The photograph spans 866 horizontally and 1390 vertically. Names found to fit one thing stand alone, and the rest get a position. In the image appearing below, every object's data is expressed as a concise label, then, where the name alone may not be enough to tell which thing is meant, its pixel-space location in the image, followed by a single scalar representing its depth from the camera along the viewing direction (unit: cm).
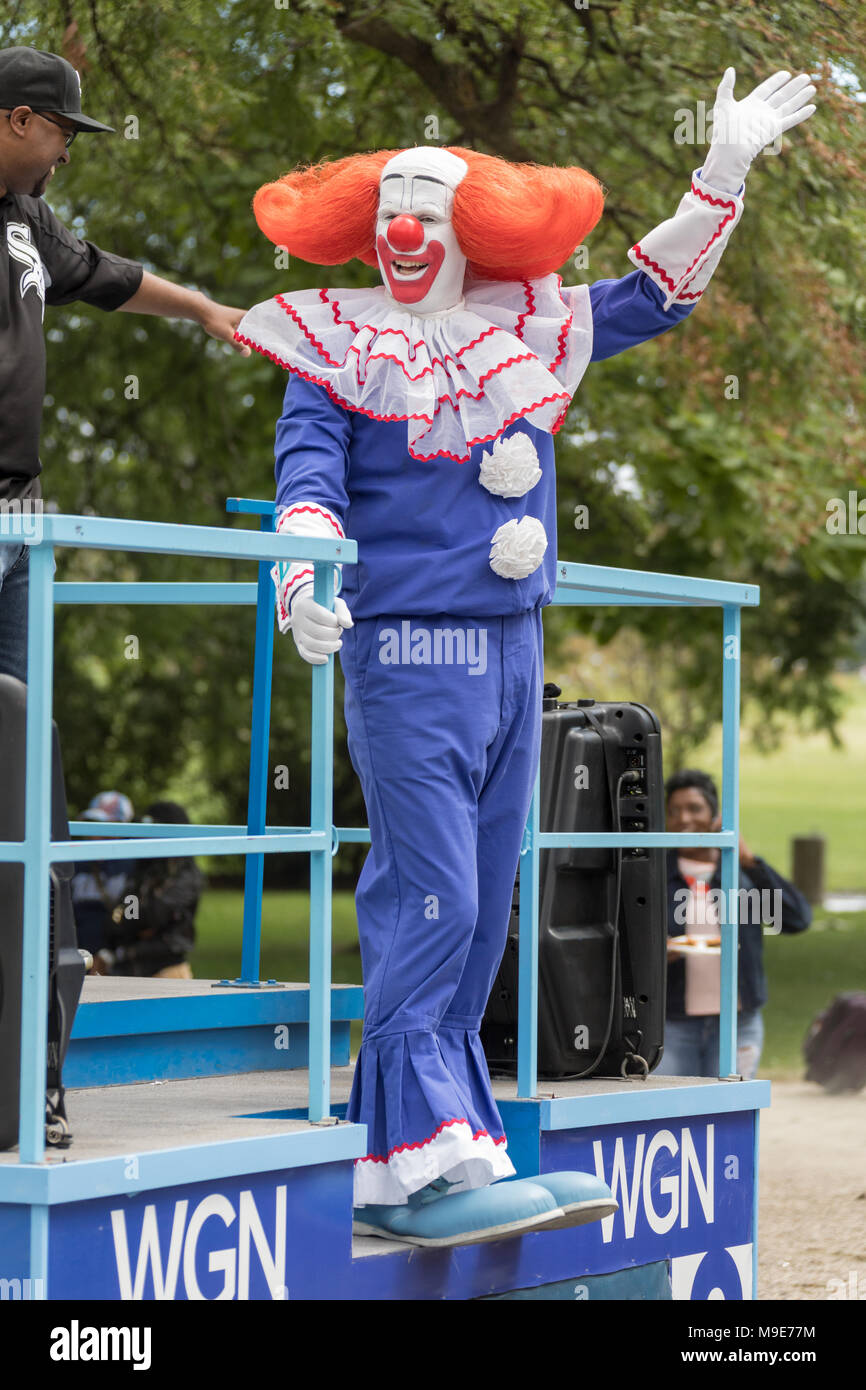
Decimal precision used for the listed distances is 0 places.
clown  634
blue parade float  504
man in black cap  639
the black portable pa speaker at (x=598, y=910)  768
